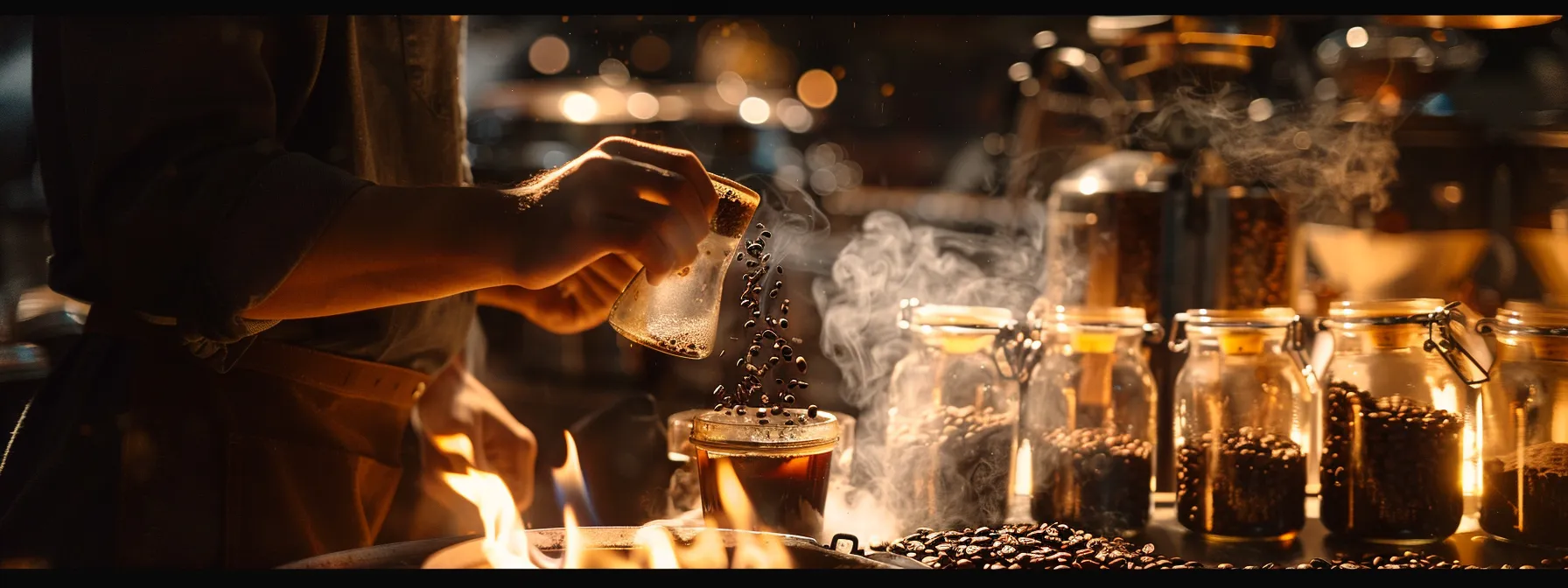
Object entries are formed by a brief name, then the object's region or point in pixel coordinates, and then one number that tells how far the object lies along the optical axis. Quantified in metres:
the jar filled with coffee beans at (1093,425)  1.55
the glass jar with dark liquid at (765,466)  1.23
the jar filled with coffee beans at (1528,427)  1.33
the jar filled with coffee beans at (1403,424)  1.42
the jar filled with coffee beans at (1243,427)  1.48
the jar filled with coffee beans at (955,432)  1.56
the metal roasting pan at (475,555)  0.99
